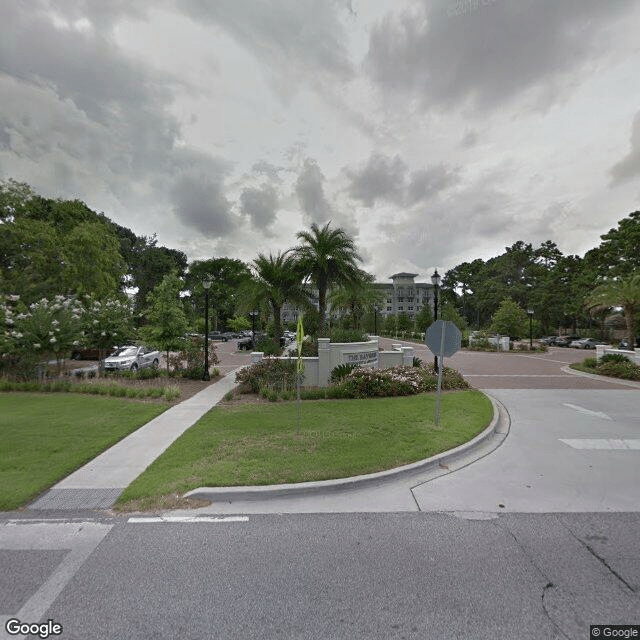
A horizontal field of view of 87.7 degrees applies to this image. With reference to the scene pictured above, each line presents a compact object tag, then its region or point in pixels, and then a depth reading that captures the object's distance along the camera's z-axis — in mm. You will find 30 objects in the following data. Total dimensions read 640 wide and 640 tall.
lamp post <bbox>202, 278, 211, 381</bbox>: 14953
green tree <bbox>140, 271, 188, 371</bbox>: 14755
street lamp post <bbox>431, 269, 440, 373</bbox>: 14367
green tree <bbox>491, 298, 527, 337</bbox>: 38188
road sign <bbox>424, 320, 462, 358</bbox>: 7668
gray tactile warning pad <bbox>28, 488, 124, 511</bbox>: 4477
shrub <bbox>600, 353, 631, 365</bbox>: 17405
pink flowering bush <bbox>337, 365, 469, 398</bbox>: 11242
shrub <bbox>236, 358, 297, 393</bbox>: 11938
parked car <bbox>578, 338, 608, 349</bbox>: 37456
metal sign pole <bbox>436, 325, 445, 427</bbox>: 7646
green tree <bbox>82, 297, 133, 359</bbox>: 15922
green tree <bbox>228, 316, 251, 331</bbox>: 46781
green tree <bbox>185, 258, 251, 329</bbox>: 65125
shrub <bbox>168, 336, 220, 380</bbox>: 15344
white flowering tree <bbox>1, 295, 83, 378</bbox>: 13141
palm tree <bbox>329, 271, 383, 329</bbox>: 19016
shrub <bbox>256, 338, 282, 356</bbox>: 17125
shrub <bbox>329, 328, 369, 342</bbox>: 15352
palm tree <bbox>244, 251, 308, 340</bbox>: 17869
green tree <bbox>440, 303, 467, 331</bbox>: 43025
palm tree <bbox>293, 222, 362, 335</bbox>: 17109
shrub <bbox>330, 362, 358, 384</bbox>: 13084
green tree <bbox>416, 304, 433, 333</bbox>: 47644
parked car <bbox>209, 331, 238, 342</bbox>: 53219
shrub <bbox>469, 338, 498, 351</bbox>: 34656
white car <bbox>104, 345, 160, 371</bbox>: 17625
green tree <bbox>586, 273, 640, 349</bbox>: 23183
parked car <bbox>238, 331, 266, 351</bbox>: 33188
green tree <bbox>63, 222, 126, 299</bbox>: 22516
